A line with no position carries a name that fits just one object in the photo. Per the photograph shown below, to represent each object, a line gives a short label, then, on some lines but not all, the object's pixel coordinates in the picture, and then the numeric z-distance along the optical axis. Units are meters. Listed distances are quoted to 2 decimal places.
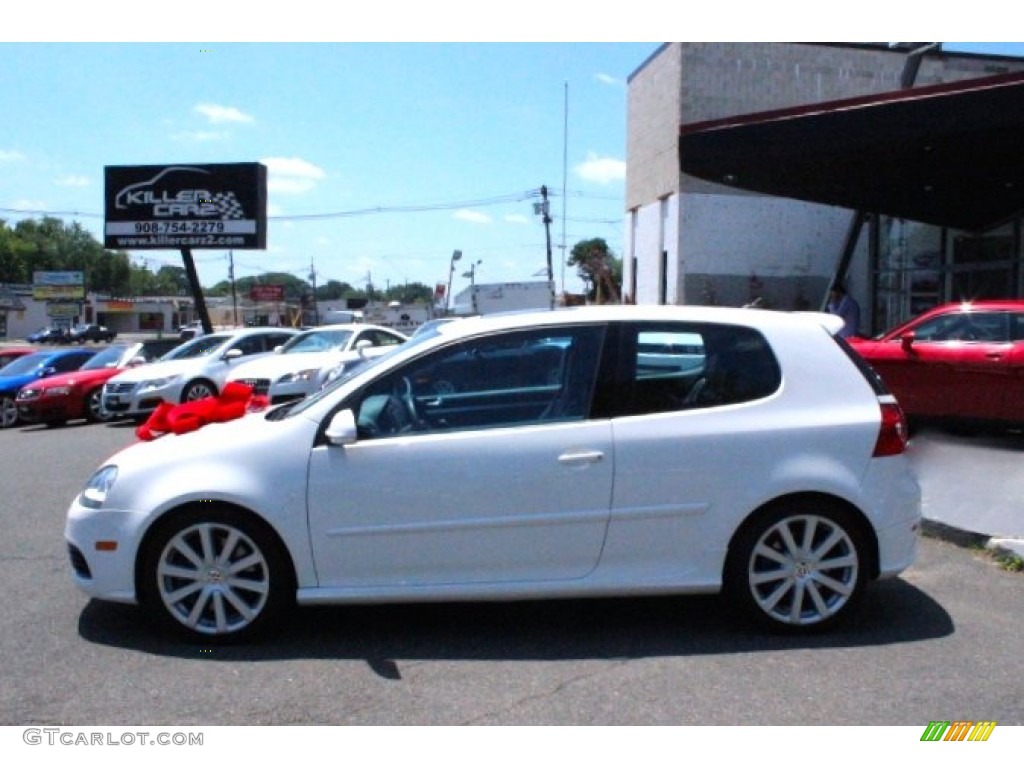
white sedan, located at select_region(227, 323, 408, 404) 14.55
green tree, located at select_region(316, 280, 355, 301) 150.98
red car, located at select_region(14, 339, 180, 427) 17.31
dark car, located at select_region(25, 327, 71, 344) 65.06
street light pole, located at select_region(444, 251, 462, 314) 51.33
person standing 15.57
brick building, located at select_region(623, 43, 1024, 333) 24.67
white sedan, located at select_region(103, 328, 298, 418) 16.42
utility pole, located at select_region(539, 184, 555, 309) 44.28
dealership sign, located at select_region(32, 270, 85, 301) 77.00
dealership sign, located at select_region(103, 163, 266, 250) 27.36
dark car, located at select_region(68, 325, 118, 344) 65.56
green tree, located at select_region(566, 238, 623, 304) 24.90
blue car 18.25
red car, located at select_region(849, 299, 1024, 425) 10.66
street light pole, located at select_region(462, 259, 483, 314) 35.12
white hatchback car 5.00
